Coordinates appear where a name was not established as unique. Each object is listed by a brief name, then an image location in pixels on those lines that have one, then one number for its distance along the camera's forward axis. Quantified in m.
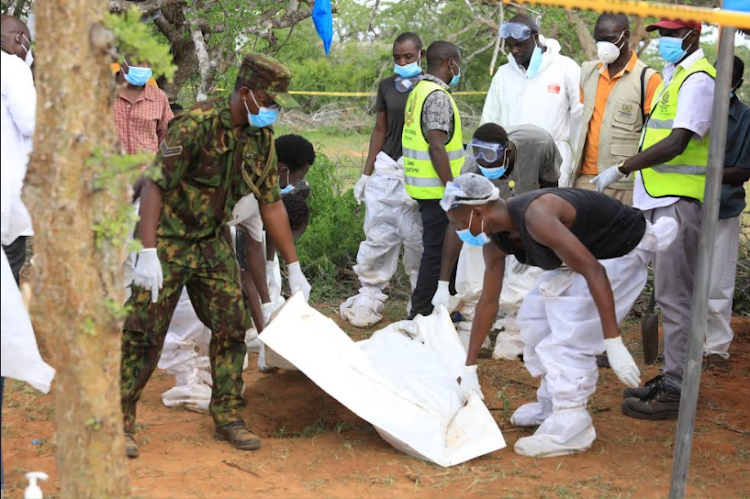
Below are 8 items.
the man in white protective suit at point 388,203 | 12.18
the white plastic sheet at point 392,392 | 8.09
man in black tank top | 7.73
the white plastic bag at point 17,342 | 5.78
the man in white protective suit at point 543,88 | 11.78
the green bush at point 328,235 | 14.41
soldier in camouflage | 7.62
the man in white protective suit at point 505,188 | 10.39
